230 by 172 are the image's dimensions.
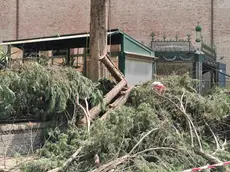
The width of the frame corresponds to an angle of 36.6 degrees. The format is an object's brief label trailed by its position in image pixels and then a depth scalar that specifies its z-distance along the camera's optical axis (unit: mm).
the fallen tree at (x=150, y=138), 5770
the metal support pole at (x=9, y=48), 13047
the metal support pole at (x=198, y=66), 15336
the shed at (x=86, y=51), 10998
